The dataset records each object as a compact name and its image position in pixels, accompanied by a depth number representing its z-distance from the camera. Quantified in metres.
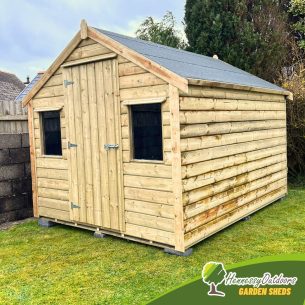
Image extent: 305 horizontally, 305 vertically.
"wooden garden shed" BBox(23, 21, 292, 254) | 4.72
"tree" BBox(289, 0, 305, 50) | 14.21
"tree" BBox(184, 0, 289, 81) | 11.36
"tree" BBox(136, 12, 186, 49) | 17.09
